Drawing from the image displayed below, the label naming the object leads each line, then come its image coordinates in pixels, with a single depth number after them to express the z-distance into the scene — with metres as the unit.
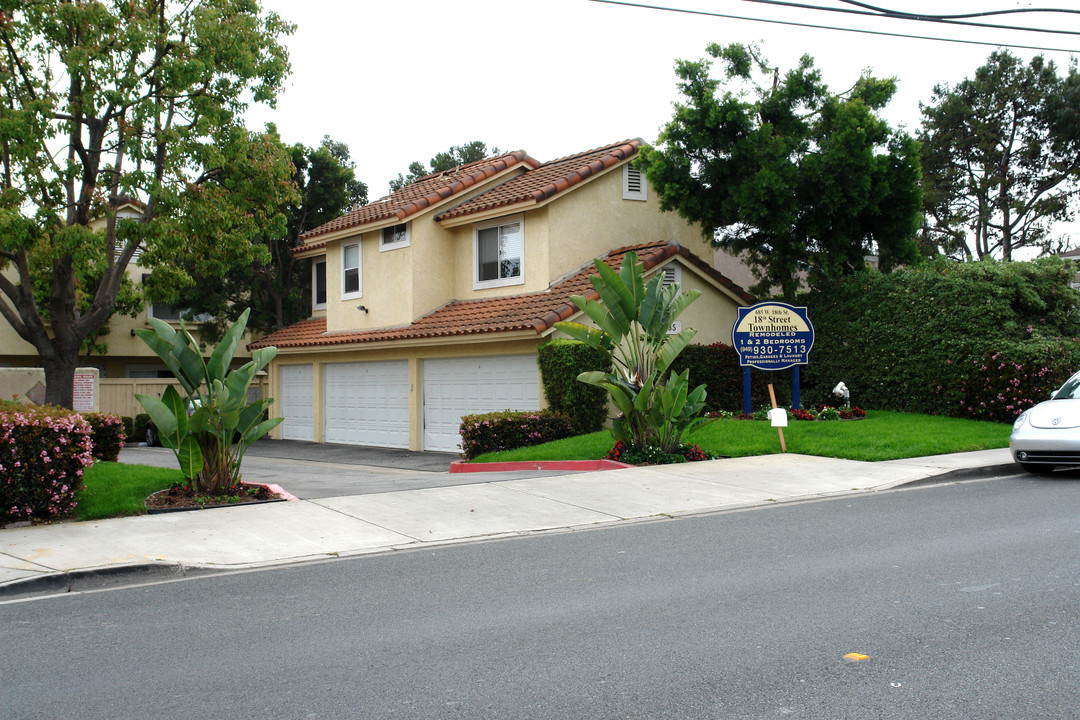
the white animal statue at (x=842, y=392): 18.98
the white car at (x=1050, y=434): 11.87
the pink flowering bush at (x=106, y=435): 15.16
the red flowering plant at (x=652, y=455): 14.42
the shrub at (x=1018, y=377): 16.75
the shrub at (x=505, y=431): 17.45
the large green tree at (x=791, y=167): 19.36
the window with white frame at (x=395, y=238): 22.52
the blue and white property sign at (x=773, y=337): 17.56
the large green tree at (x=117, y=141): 17.08
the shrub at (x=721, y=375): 19.97
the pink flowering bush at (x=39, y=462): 9.31
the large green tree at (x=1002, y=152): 35.00
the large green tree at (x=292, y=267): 29.28
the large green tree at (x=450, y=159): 49.56
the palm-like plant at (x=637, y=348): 14.34
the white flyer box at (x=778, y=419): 14.74
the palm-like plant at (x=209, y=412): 10.68
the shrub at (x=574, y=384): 17.84
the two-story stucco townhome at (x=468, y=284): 20.30
